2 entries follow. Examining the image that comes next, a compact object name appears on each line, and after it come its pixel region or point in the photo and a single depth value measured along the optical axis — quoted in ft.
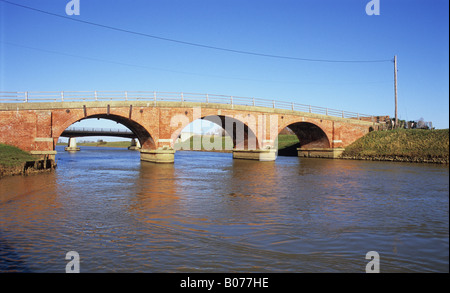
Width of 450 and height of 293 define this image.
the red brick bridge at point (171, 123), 100.27
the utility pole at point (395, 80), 152.30
